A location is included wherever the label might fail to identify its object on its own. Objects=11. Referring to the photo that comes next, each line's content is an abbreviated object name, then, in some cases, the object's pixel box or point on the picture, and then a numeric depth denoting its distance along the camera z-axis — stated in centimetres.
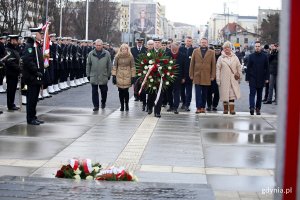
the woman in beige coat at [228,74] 1531
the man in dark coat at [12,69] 1509
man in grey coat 1598
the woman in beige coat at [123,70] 1567
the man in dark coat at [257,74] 1547
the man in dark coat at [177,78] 1577
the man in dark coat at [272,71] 1955
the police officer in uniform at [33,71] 1209
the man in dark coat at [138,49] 1915
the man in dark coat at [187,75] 1633
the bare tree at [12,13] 4604
